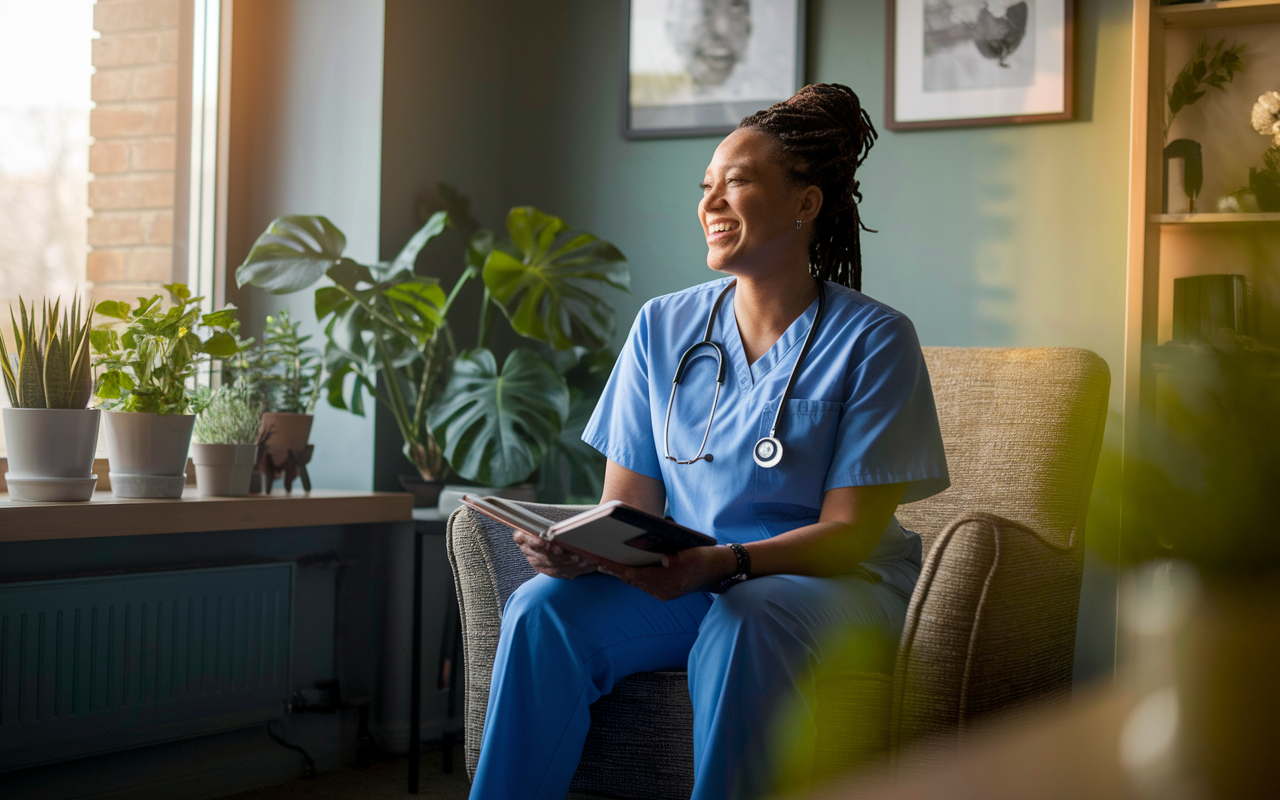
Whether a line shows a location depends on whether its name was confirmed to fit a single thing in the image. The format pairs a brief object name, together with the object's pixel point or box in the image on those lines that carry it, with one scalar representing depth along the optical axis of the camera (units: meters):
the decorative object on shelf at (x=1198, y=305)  1.87
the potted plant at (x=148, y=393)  1.82
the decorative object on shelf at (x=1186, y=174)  2.06
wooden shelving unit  2.00
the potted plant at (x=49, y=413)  1.69
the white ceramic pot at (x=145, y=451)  1.82
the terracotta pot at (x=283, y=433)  2.06
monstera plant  2.10
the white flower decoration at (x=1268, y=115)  2.04
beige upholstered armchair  1.20
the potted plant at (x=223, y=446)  1.98
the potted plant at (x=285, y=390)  2.07
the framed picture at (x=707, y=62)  2.46
